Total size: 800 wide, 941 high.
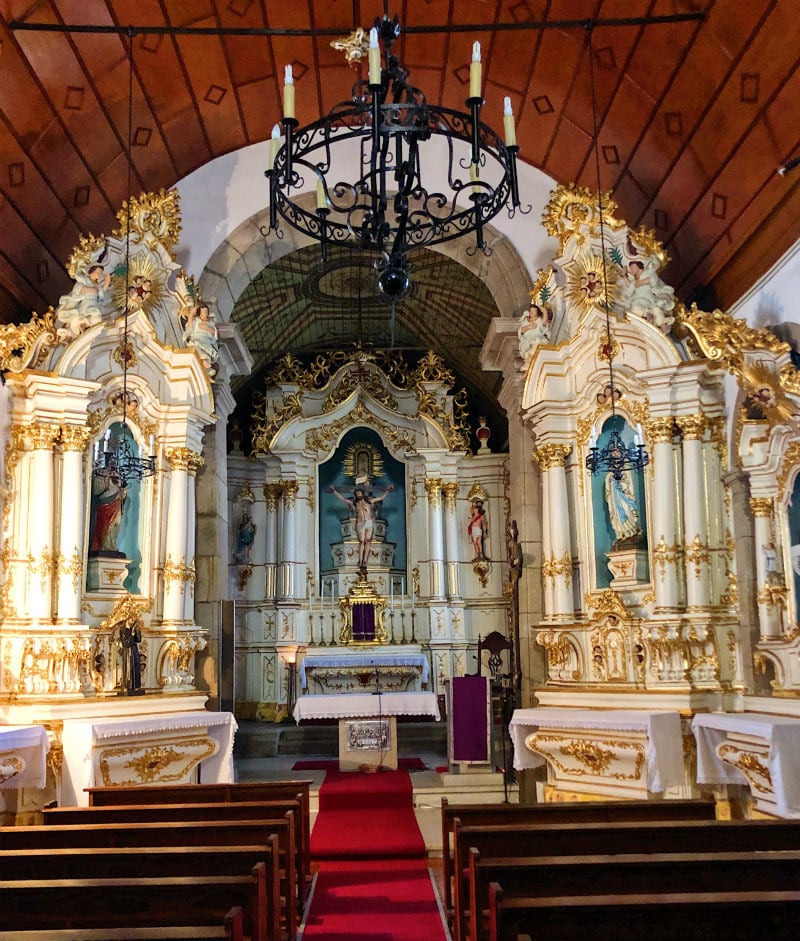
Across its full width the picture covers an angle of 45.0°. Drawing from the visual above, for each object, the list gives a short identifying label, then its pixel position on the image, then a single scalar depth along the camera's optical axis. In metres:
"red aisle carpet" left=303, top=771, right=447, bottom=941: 5.66
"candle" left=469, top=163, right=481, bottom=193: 5.31
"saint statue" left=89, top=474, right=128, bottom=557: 9.14
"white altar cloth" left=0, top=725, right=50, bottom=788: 7.10
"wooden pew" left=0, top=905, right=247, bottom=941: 3.08
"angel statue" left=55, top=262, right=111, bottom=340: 8.92
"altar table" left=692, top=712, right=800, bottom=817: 6.55
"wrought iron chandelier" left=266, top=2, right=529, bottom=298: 4.83
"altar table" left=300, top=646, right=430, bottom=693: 14.40
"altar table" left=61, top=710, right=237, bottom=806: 7.81
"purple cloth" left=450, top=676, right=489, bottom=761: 10.16
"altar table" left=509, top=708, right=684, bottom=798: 7.90
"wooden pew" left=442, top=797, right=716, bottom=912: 5.22
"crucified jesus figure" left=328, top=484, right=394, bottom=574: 15.73
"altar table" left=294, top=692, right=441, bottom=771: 10.57
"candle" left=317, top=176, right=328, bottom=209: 5.53
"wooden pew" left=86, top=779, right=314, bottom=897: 6.11
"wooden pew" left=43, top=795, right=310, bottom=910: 5.39
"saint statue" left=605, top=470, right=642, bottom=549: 9.12
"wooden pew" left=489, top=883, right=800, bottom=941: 3.24
